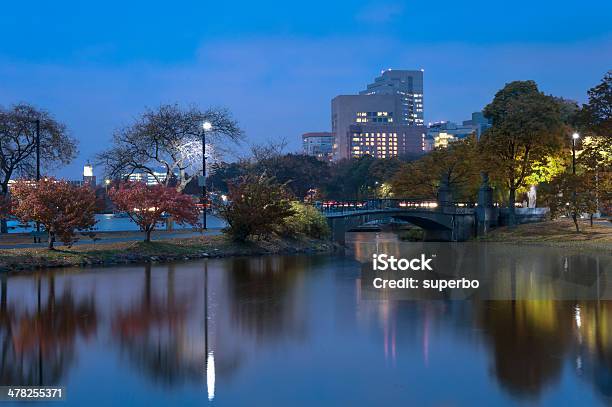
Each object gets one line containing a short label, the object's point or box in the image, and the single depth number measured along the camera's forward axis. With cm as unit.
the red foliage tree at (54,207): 3672
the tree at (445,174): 7581
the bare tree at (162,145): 5362
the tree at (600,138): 5269
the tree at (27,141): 5116
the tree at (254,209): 4688
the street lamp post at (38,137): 4766
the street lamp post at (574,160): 5550
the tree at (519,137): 6706
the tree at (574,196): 5494
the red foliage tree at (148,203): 4244
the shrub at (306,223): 5097
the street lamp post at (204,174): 5078
